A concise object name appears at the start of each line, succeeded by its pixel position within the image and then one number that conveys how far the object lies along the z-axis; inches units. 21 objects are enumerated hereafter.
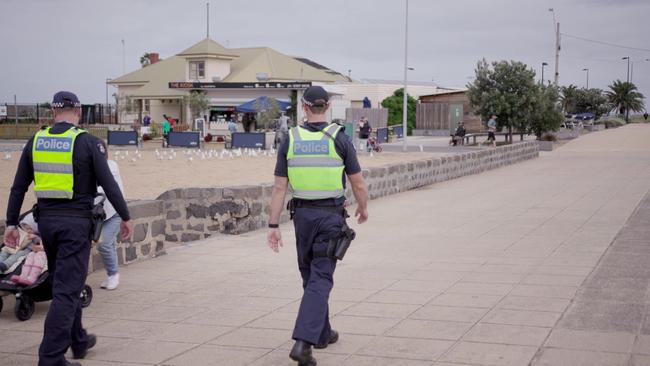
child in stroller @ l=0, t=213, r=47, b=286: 286.7
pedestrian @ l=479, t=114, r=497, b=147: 1662.2
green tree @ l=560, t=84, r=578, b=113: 4276.8
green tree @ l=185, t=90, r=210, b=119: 2027.1
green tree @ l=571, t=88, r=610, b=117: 4311.0
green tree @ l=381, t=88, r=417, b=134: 2434.3
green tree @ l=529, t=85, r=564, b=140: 1745.8
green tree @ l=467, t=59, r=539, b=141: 1723.7
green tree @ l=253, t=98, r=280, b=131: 1884.8
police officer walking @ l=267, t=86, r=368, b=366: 226.2
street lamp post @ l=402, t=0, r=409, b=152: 1593.3
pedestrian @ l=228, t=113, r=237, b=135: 1758.2
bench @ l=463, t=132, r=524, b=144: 1792.6
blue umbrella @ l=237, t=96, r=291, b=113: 1893.5
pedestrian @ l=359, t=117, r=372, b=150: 1498.5
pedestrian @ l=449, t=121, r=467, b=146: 1804.9
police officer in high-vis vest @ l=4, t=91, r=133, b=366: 218.1
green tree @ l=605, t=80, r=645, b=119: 4832.7
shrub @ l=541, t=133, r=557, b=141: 1764.3
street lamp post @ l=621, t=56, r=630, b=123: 4564.5
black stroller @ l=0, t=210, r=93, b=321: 282.4
